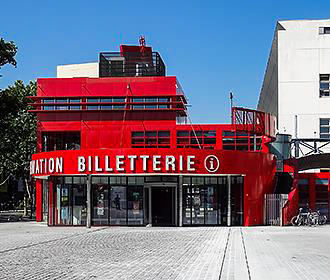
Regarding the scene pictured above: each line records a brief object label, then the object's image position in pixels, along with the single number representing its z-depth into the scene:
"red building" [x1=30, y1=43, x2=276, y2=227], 33.44
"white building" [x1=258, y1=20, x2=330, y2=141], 51.59
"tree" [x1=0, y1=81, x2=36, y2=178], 51.53
